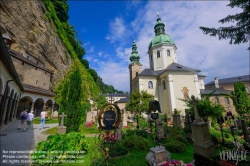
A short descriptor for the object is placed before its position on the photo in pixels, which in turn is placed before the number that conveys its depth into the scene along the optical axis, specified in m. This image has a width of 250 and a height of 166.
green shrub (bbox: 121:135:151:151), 6.51
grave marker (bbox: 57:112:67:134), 7.86
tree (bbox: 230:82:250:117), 18.70
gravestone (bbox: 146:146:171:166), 4.27
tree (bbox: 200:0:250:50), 6.06
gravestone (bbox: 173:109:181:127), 12.01
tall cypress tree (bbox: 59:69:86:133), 9.35
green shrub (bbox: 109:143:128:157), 5.56
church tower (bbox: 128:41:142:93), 38.66
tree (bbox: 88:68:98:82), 44.70
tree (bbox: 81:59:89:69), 40.33
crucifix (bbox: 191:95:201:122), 5.81
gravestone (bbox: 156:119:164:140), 8.10
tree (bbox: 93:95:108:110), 21.04
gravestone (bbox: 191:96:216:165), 4.74
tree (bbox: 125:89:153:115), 17.20
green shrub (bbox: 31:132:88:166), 4.16
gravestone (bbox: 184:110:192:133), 10.20
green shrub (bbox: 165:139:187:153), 6.27
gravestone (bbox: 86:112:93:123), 14.65
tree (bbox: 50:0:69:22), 27.65
